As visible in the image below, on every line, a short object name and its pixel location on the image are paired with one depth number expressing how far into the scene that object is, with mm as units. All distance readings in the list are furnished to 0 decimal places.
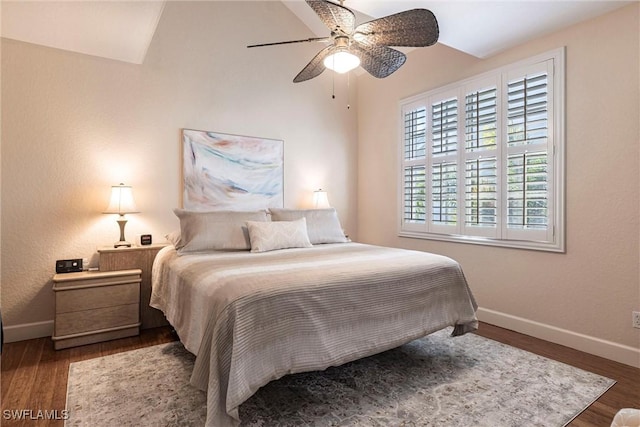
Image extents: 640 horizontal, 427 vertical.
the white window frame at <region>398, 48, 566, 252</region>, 2879
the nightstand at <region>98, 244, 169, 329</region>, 3074
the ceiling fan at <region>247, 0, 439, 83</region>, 2068
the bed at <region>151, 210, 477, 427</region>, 1647
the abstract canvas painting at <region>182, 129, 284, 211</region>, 3697
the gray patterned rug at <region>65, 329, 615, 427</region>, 1842
